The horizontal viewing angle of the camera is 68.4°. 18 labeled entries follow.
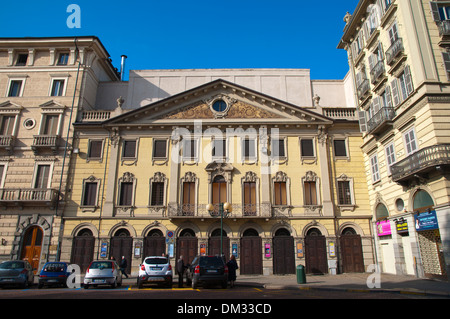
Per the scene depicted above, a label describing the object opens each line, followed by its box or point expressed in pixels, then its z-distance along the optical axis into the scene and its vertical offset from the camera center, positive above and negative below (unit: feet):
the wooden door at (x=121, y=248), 82.58 +2.92
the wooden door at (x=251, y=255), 81.15 +1.04
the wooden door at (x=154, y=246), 82.69 +3.36
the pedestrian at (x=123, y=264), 71.46 -0.81
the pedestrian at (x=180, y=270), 57.52 -1.72
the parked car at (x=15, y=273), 56.29 -2.15
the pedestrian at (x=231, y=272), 57.98 -2.09
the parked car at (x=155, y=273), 54.44 -2.04
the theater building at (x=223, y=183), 82.53 +19.24
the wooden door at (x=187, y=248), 82.33 +2.82
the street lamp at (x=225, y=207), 70.61 +11.00
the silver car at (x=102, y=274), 53.31 -2.17
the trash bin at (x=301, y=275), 59.00 -2.70
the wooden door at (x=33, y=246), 82.43 +3.55
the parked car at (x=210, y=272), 52.90 -1.90
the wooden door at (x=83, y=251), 82.38 +2.25
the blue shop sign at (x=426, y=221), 57.47 +6.52
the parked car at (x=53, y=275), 58.08 -2.46
